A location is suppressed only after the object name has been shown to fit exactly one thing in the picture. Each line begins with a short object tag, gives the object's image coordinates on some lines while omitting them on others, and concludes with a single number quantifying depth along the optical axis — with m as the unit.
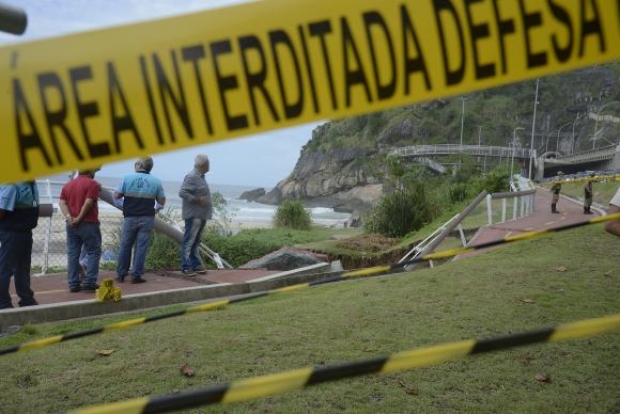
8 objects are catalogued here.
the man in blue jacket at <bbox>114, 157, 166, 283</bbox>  6.47
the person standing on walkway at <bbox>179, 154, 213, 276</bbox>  7.28
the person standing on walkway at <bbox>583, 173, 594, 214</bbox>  16.14
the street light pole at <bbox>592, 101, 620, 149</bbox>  84.84
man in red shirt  5.79
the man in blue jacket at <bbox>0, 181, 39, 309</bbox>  4.73
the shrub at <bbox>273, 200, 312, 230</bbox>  21.36
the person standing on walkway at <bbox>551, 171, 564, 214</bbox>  16.72
